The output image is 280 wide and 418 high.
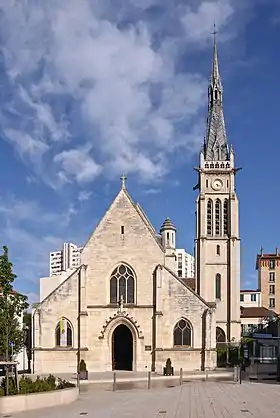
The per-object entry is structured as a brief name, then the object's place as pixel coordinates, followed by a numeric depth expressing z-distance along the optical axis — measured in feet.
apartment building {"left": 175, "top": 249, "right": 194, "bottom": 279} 632.14
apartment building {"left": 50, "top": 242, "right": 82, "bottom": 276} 539.33
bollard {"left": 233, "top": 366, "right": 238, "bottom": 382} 139.52
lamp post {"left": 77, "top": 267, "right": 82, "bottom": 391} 170.86
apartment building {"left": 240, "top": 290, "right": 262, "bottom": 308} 431.84
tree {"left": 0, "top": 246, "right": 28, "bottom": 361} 99.66
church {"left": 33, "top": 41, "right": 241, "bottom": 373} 171.01
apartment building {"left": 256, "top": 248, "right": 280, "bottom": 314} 436.35
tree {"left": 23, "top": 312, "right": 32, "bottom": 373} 177.80
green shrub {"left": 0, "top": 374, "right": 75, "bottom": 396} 88.94
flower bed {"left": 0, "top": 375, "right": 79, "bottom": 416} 82.38
